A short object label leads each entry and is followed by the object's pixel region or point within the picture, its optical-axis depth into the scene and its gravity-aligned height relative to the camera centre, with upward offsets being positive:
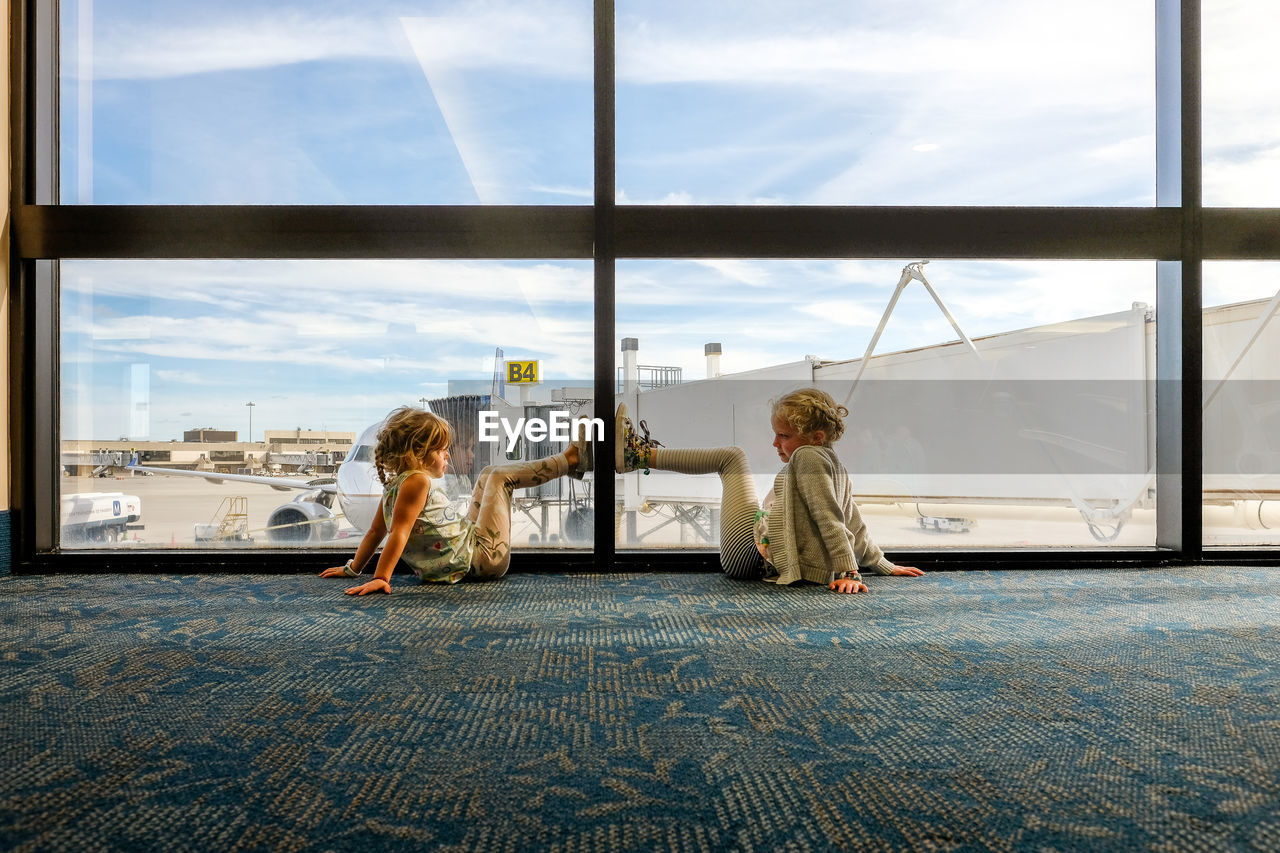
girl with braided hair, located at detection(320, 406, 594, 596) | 2.71 -0.35
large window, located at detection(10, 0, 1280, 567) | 3.14 +0.84
